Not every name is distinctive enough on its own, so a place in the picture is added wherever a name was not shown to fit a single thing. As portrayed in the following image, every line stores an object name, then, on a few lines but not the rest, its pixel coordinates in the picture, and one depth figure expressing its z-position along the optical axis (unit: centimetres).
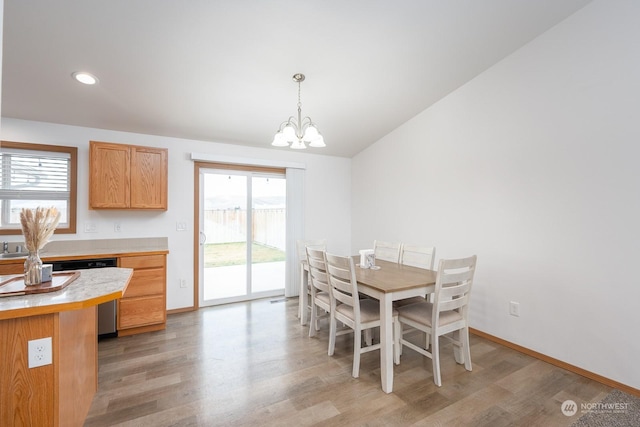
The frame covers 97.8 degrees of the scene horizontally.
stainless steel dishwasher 280
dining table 204
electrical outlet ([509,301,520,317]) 270
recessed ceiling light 240
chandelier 236
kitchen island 125
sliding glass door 391
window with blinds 294
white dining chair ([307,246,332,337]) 263
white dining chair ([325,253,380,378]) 224
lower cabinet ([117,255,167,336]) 292
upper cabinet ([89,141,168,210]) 301
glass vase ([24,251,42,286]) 151
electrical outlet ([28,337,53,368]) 128
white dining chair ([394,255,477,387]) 209
